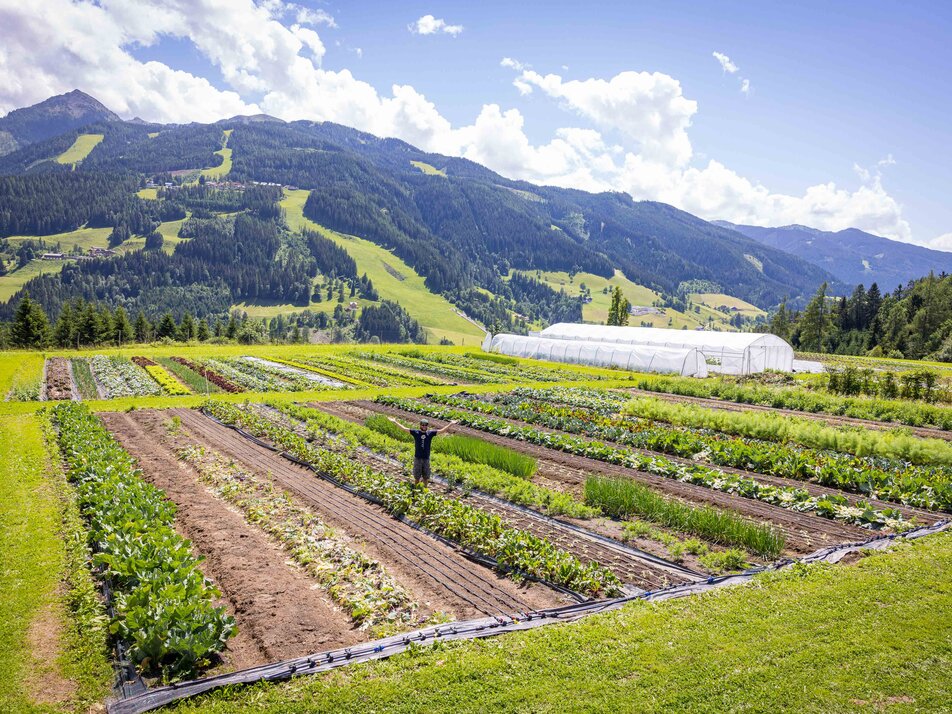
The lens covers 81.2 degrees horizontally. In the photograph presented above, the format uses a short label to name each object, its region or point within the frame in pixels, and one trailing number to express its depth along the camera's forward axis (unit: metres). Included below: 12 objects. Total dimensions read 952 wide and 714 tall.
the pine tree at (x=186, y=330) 79.19
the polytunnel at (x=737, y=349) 52.22
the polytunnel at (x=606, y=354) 49.06
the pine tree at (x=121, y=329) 72.62
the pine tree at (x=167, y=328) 78.25
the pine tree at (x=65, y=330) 68.19
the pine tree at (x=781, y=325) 111.00
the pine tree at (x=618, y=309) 91.12
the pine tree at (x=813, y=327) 100.44
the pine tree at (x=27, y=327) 64.38
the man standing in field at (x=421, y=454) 14.28
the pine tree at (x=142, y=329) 77.25
